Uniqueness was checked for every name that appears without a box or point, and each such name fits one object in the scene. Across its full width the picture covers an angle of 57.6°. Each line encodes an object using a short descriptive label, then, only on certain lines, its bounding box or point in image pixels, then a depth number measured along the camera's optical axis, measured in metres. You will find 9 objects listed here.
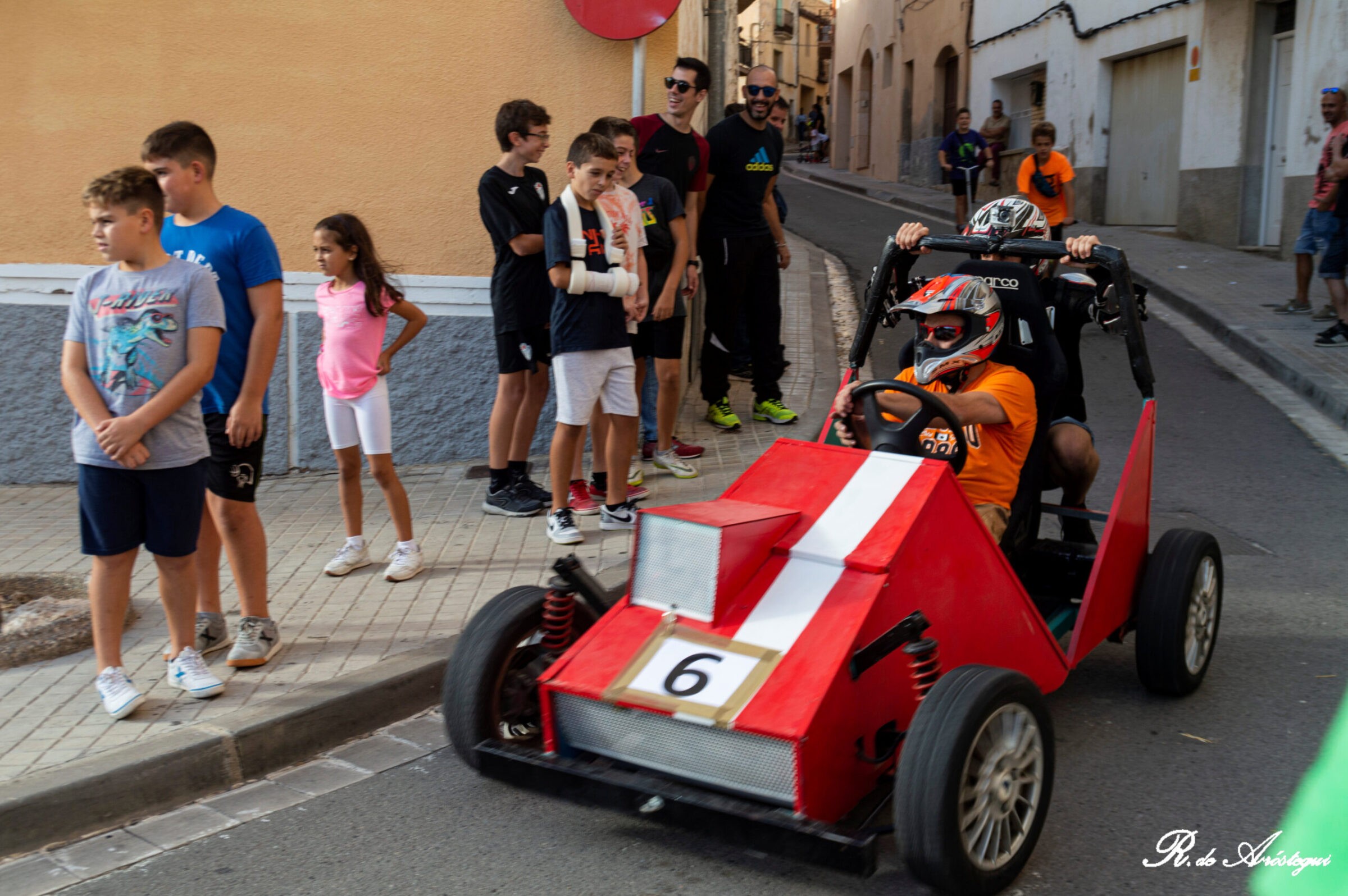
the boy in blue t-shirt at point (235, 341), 4.14
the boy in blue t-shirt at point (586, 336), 5.63
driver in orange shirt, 3.90
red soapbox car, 2.74
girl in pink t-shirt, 5.24
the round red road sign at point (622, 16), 6.95
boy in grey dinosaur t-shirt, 3.71
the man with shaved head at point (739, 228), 7.34
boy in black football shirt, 6.05
